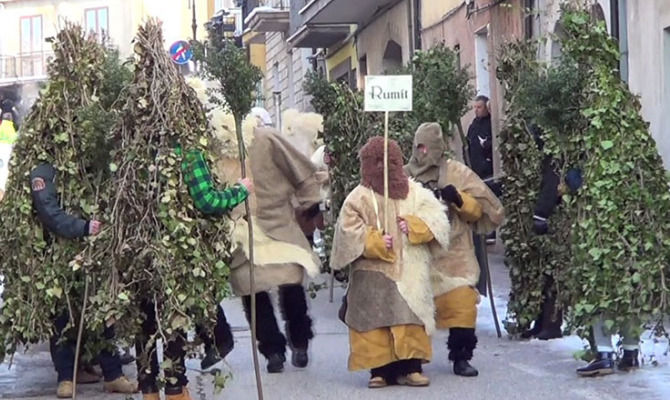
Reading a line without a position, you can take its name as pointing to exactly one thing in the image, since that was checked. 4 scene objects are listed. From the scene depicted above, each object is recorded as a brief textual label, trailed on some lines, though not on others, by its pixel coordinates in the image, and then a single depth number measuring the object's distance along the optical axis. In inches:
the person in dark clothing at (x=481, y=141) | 673.6
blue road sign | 371.4
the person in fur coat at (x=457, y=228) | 408.2
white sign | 454.3
